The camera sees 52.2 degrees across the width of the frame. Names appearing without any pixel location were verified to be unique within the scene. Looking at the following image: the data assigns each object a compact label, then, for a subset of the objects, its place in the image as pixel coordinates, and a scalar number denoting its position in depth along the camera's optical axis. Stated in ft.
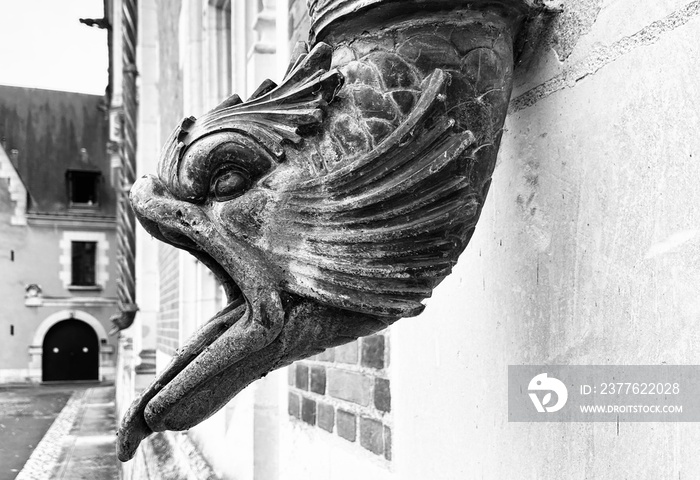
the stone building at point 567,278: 2.10
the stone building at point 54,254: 66.85
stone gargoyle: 2.19
